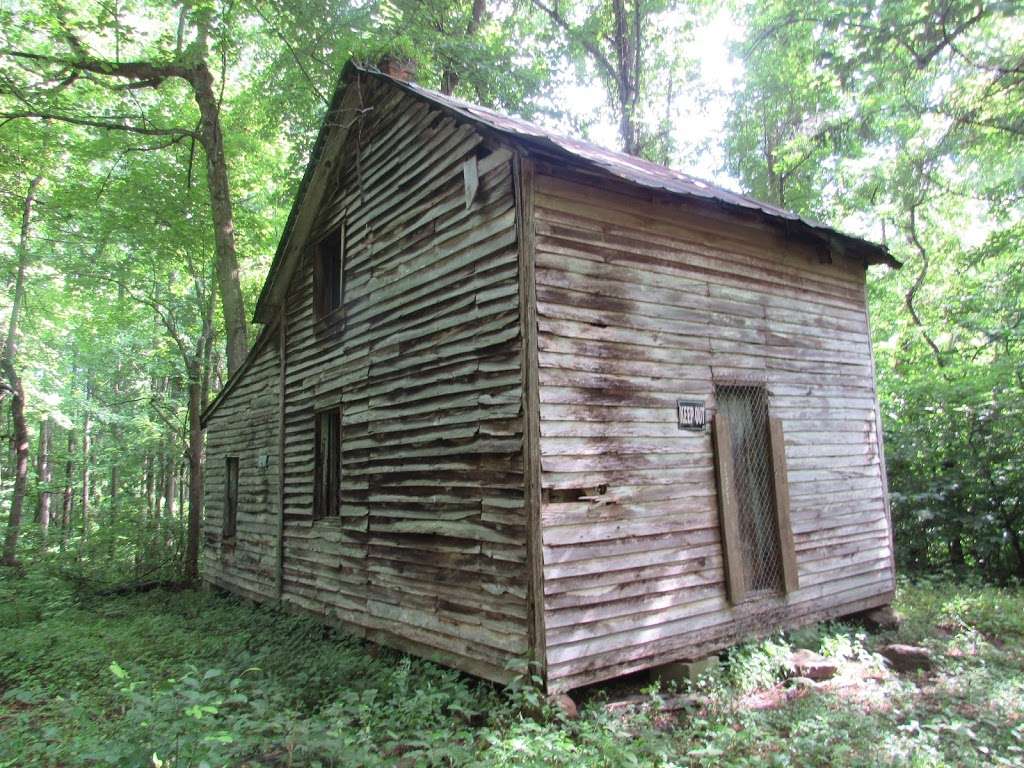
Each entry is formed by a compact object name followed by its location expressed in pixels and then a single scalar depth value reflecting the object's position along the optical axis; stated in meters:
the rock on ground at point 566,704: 5.06
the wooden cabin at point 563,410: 5.63
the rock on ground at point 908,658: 6.68
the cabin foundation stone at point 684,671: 5.92
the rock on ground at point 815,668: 6.21
